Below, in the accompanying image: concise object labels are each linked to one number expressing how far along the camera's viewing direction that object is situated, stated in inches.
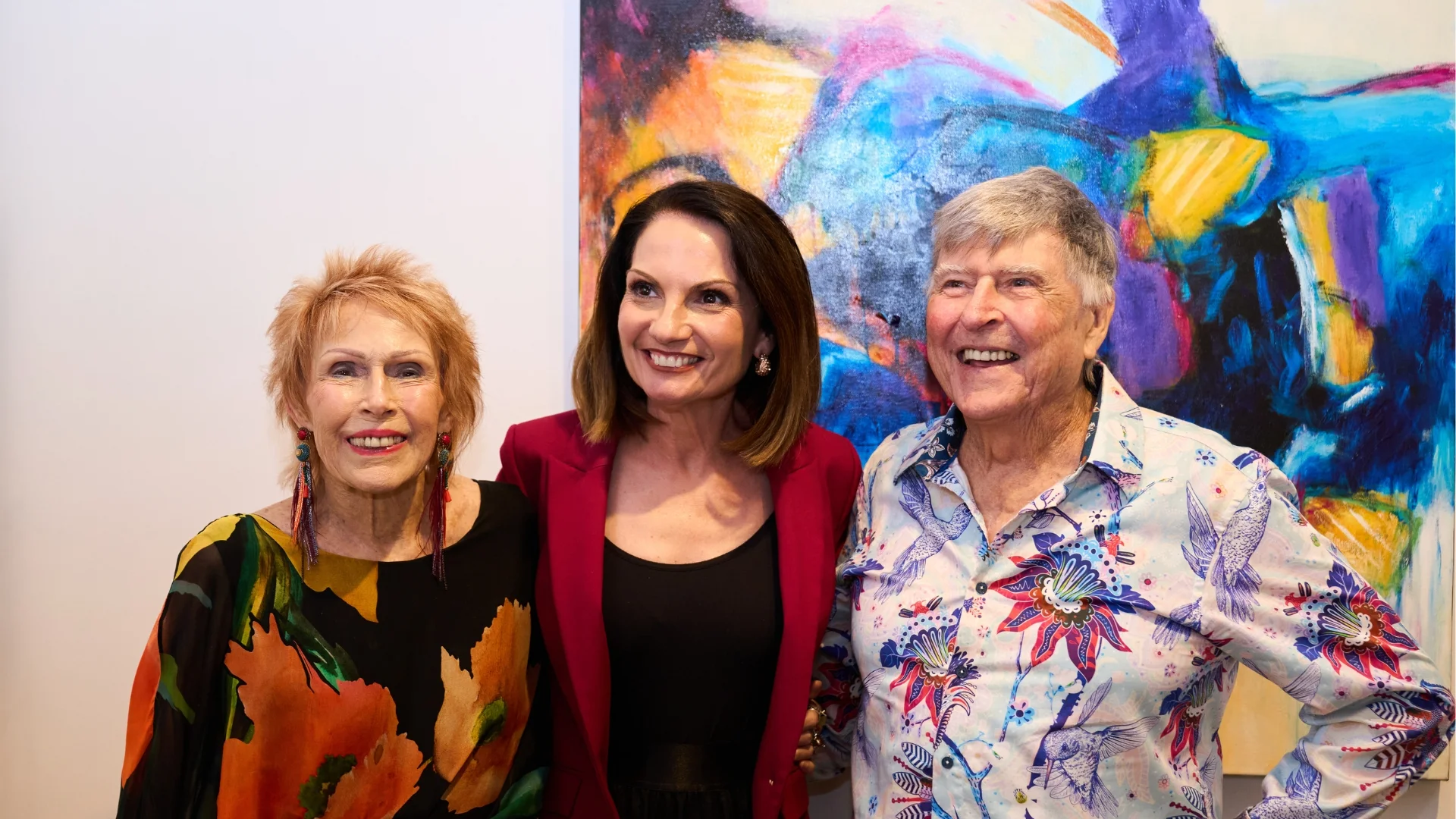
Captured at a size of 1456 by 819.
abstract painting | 82.2
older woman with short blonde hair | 56.0
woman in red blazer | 68.4
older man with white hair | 59.2
